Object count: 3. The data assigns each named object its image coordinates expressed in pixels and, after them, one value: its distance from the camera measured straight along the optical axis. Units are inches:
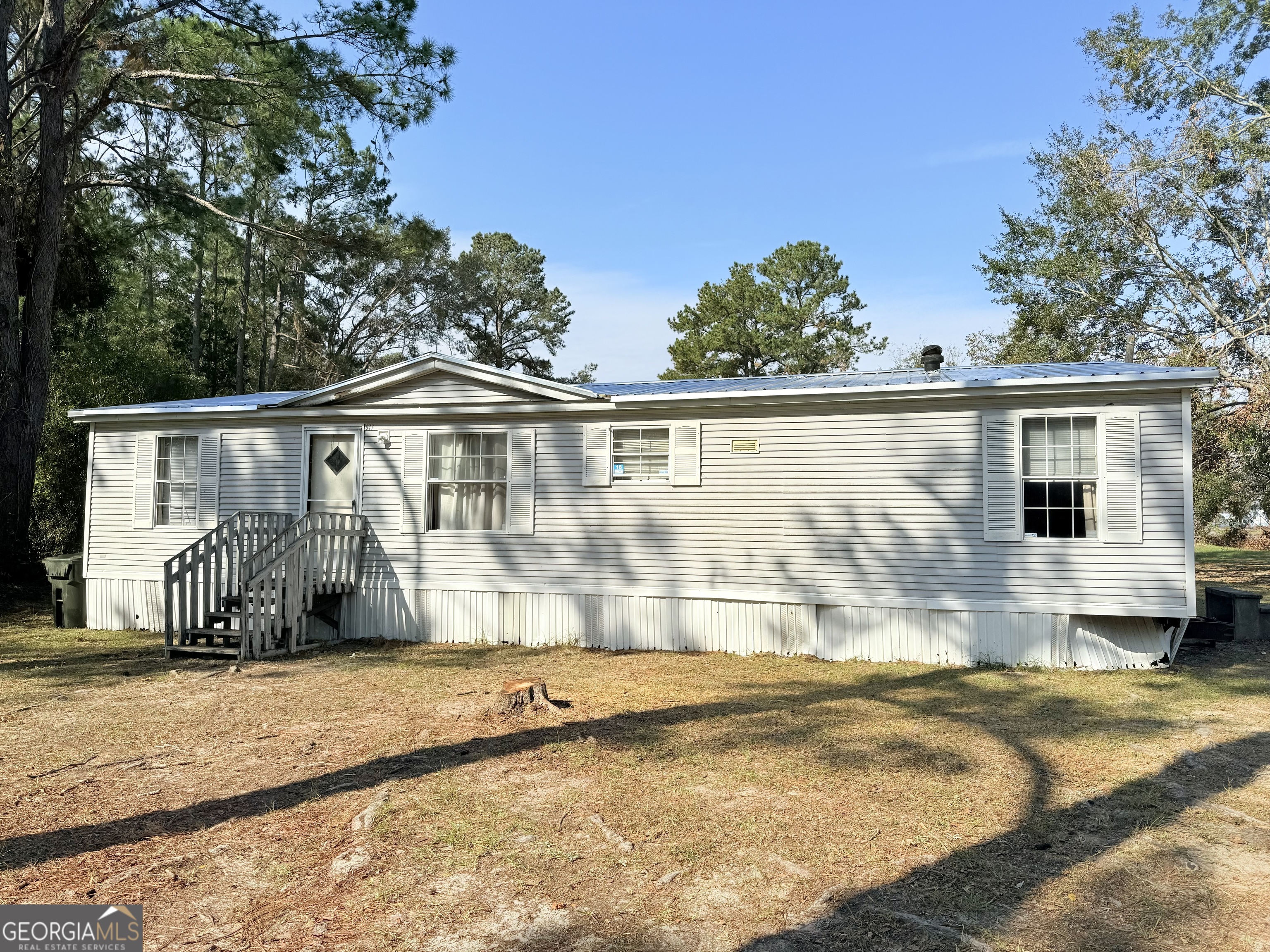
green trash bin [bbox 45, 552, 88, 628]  466.3
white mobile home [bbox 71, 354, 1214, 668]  342.3
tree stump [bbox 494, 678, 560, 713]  263.4
